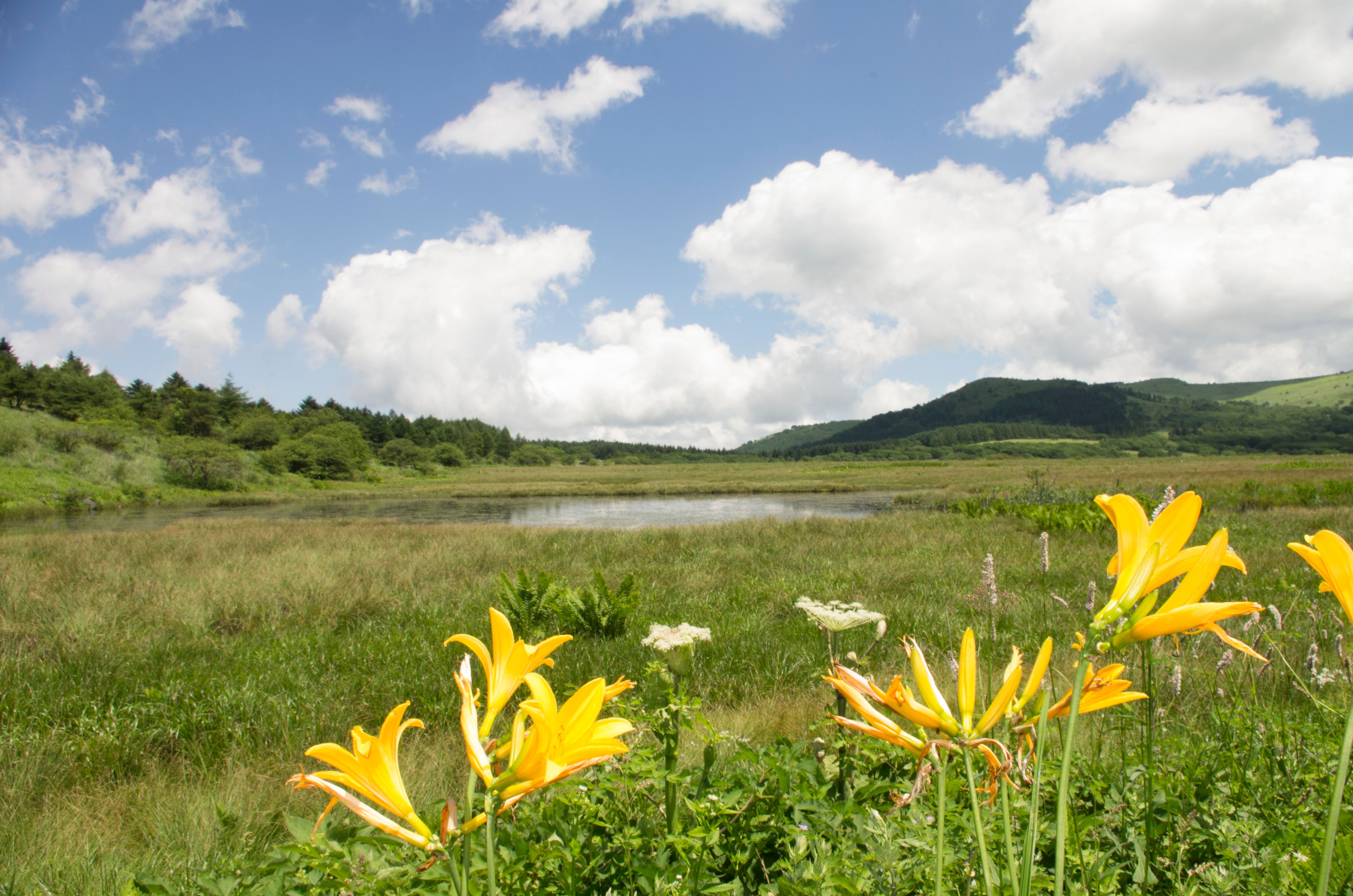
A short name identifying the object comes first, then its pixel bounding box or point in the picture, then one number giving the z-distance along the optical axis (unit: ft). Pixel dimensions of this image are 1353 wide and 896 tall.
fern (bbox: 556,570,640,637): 20.34
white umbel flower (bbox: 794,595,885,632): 8.39
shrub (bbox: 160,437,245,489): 136.77
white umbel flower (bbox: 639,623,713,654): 9.80
